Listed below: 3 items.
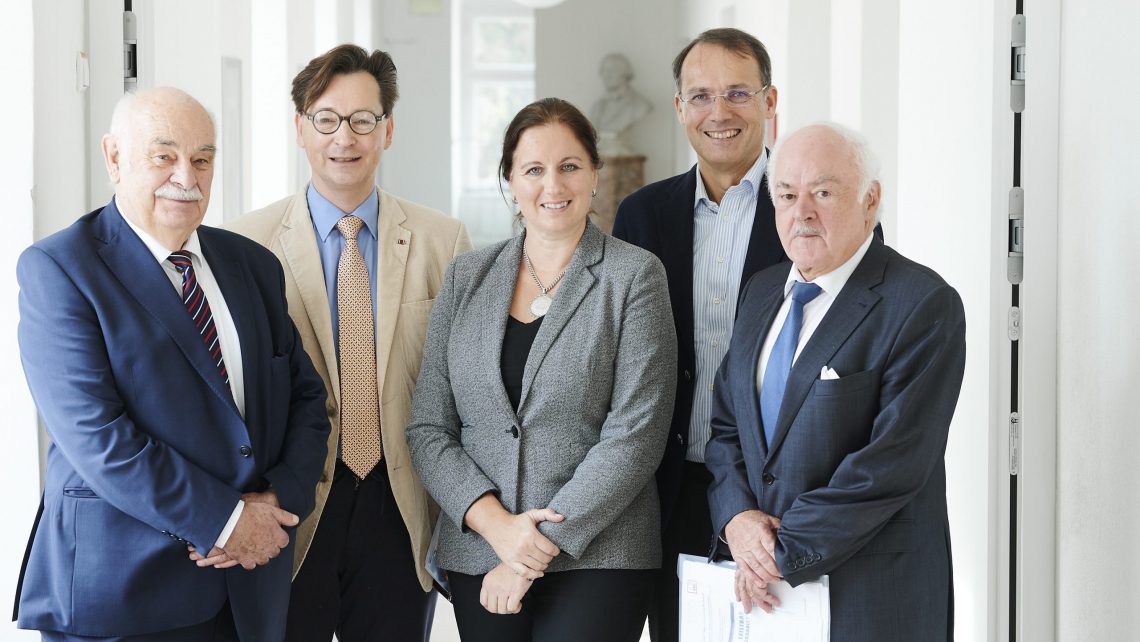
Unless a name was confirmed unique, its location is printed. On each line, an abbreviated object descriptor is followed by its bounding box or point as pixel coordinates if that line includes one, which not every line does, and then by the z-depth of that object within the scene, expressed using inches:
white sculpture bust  581.0
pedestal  558.3
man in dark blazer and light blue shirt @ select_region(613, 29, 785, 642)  115.8
